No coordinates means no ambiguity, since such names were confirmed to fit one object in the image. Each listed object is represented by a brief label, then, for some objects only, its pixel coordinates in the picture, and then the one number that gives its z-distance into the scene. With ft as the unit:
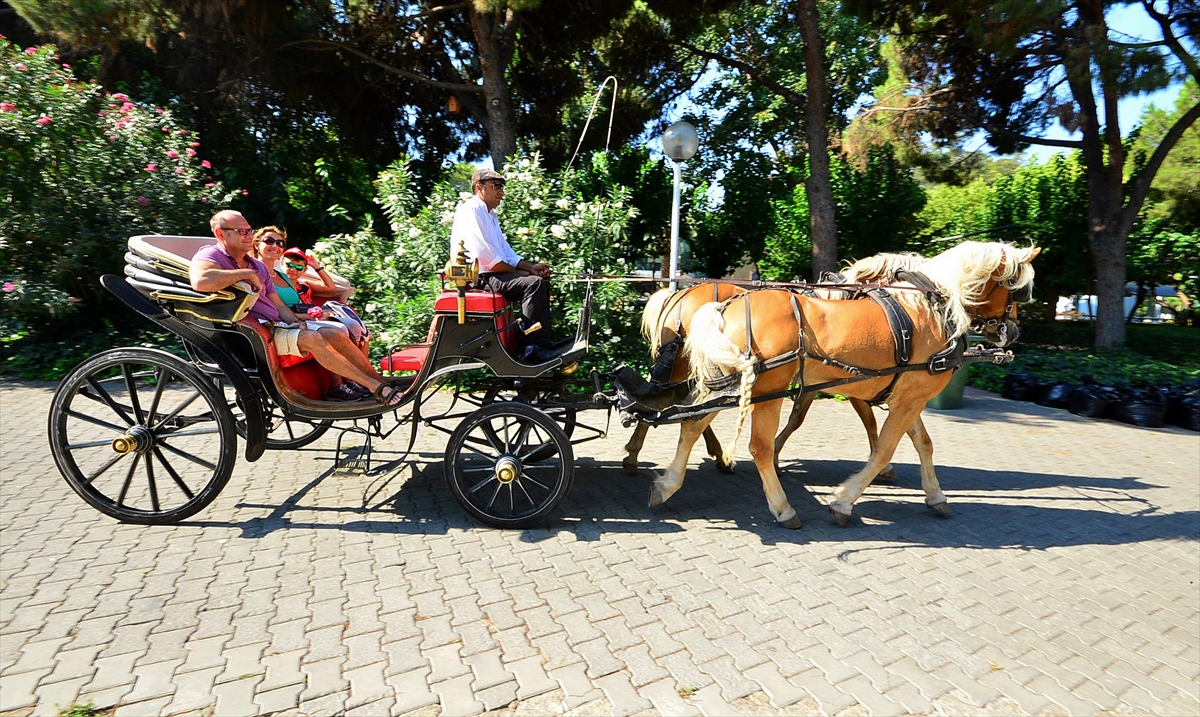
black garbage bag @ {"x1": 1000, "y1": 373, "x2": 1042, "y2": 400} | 31.42
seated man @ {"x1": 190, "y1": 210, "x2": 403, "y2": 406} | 12.10
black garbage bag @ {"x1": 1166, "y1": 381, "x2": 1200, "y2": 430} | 26.94
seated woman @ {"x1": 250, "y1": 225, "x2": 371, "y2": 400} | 14.58
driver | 13.94
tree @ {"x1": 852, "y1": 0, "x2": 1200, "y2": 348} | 29.07
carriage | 12.67
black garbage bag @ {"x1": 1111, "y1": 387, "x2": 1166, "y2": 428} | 27.02
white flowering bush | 24.91
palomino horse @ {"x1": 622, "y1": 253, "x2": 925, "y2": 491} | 15.38
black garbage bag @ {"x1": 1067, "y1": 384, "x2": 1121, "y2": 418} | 28.12
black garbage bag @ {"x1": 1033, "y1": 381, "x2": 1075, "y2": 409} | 29.84
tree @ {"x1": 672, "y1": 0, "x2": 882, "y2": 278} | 53.57
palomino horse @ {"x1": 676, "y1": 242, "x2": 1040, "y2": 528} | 13.87
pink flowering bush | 25.43
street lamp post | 21.79
